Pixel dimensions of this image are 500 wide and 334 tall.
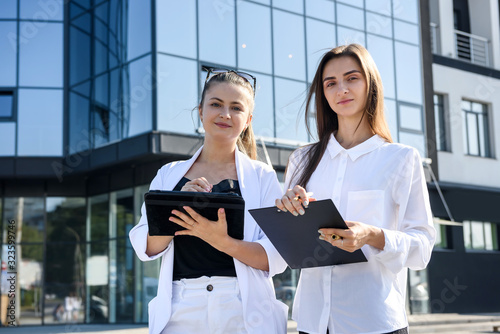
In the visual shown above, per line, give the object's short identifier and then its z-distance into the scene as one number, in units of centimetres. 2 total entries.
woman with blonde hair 274
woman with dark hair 258
